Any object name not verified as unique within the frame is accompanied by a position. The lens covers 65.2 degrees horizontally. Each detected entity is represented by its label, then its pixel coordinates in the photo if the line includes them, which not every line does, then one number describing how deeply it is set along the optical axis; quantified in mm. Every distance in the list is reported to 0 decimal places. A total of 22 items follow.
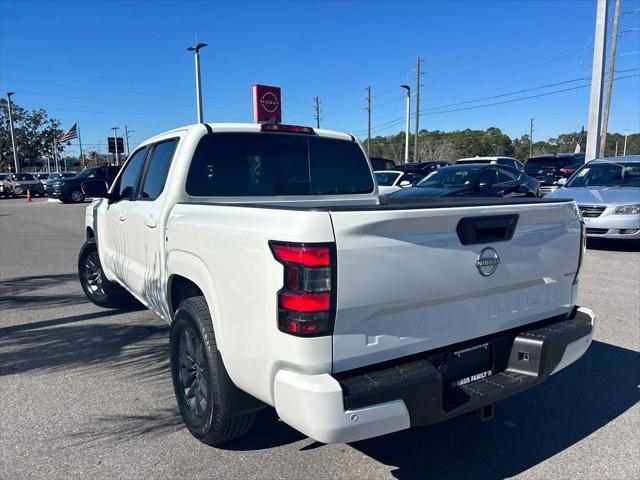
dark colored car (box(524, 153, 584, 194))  18375
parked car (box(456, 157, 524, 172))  18516
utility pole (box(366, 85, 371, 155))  54359
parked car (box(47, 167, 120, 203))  26208
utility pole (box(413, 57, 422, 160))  41312
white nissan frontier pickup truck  2137
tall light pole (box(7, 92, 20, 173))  46694
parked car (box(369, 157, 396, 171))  21409
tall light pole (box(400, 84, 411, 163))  36375
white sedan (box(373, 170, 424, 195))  17891
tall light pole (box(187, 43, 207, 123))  20016
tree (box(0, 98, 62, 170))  64500
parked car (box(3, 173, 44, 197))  35219
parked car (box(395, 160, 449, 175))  22250
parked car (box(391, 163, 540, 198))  10984
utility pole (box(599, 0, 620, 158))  24875
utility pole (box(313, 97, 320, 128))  69438
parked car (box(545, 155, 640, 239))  8859
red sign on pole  13172
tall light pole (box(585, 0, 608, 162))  15477
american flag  44094
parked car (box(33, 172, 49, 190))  35844
